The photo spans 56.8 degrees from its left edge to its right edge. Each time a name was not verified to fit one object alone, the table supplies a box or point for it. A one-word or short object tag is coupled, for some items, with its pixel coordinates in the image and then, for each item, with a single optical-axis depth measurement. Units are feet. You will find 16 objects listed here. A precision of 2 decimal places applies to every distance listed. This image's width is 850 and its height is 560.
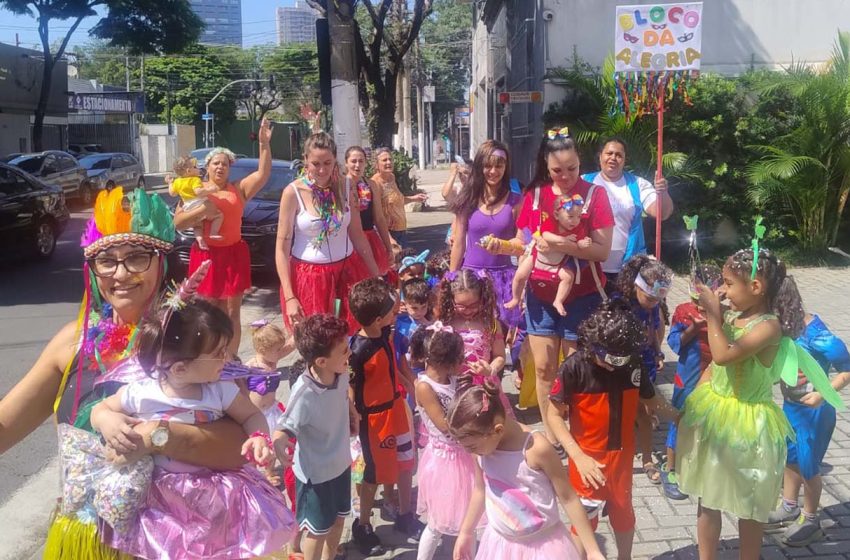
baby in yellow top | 17.31
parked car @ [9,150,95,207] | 64.95
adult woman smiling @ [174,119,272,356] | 17.71
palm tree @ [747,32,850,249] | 34.42
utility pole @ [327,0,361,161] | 26.23
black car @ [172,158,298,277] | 31.22
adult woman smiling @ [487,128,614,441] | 13.92
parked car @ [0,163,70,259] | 38.45
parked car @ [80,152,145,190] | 77.05
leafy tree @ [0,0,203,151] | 77.82
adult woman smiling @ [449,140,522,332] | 16.22
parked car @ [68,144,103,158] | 106.26
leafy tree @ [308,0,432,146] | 54.34
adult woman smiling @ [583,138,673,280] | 16.78
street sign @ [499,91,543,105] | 40.01
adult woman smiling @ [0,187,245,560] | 7.42
